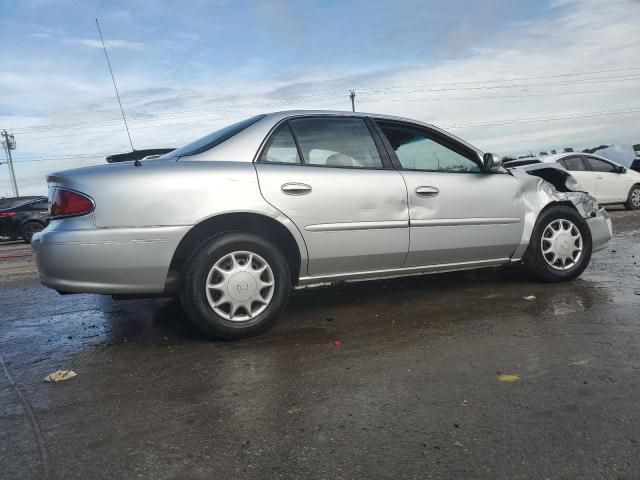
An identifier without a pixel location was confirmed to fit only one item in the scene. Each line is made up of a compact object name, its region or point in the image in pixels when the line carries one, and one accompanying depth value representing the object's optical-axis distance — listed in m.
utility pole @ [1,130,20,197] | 58.25
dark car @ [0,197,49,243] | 17.28
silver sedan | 3.49
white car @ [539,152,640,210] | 13.35
